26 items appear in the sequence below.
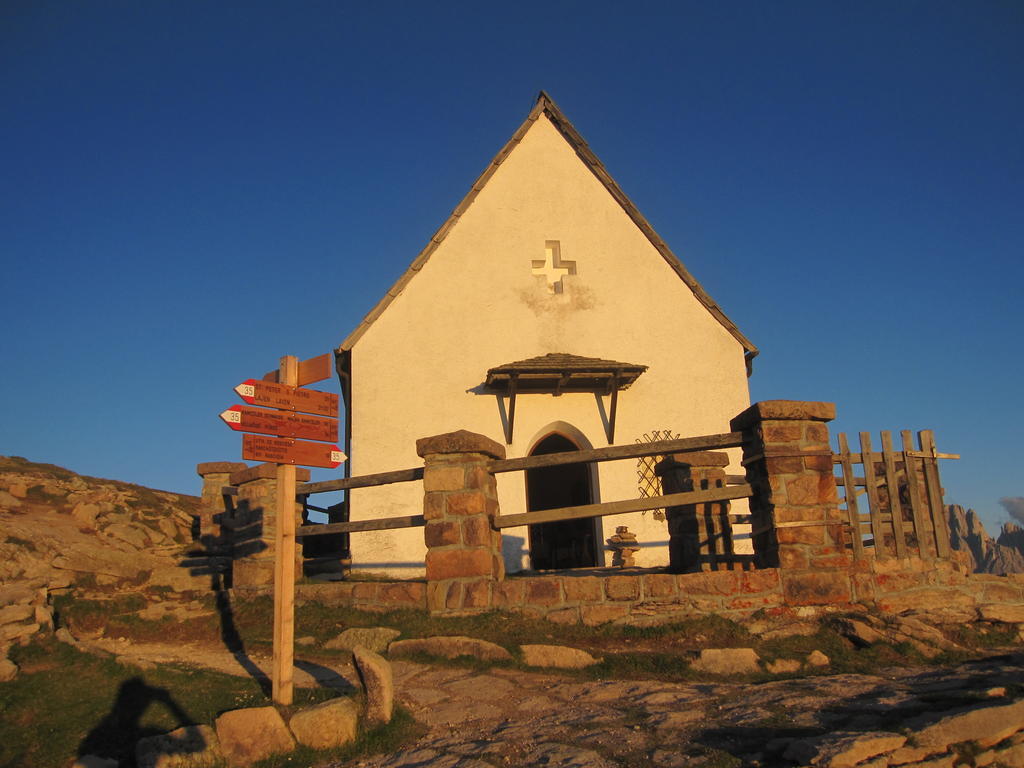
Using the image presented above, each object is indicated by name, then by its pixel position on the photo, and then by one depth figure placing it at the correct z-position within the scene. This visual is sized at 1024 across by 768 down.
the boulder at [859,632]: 6.34
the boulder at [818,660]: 6.00
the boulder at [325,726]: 4.62
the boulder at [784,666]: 5.88
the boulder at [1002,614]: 6.86
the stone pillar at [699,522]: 9.56
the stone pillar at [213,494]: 13.05
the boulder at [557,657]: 6.18
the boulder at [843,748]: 3.46
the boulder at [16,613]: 6.76
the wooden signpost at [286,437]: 5.57
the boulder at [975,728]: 3.71
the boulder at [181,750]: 4.29
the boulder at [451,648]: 6.40
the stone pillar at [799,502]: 7.07
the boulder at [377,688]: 4.85
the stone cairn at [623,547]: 13.21
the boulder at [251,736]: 4.51
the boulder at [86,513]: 11.82
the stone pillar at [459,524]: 7.50
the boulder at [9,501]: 11.66
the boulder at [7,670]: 5.76
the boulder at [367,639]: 7.04
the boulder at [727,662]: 5.88
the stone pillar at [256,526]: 9.05
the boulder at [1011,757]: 3.59
